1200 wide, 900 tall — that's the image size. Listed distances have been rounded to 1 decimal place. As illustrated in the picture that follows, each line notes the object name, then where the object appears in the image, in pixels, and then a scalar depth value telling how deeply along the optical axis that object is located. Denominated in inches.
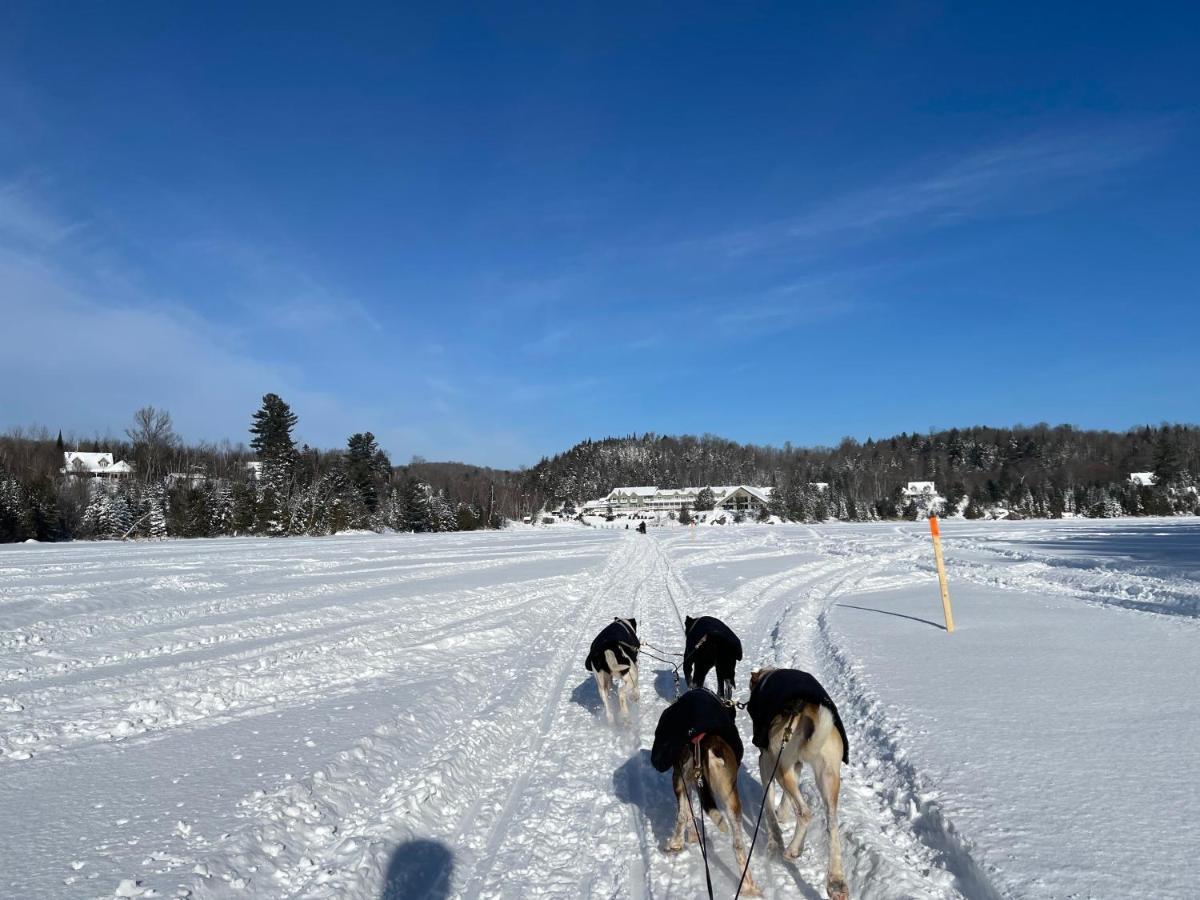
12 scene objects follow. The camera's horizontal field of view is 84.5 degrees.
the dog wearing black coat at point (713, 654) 280.1
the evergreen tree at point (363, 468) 3002.0
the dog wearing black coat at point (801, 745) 155.9
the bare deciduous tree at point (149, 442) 2856.8
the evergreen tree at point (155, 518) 2186.3
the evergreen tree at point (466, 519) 3184.1
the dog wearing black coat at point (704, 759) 164.1
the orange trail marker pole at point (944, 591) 381.7
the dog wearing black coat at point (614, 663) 279.4
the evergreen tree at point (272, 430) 2817.4
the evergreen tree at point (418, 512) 2989.7
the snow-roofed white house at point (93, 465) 3306.6
